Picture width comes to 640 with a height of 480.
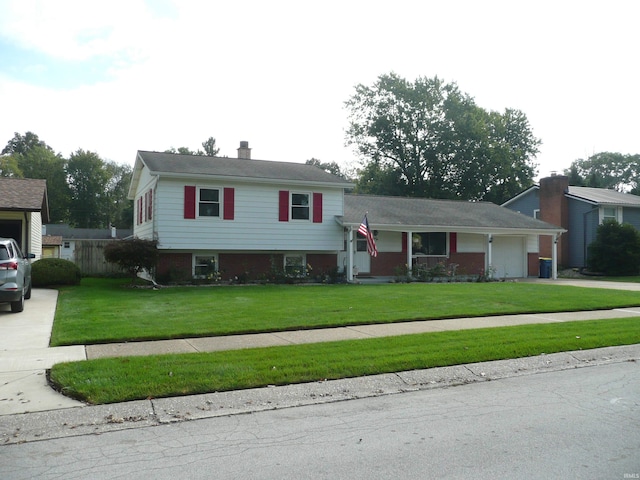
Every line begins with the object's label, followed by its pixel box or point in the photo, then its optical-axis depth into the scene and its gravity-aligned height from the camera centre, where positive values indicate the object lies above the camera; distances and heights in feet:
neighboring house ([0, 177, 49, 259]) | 61.72 +4.84
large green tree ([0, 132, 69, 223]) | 212.84 +30.68
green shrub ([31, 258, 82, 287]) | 63.67 -2.35
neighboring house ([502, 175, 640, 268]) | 111.14 +8.87
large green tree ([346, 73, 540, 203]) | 158.61 +32.16
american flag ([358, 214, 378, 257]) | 68.28 +2.49
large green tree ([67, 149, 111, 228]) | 219.61 +26.19
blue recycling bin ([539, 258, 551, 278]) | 96.58 -2.32
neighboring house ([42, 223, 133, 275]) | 85.76 +1.44
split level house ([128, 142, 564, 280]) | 70.08 +4.20
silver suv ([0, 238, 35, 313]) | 40.50 -1.80
